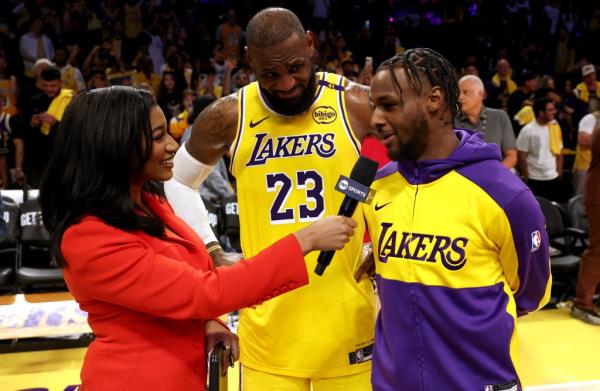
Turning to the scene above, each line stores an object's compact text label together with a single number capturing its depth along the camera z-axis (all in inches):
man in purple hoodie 75.2
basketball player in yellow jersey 95.3
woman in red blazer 68.7
